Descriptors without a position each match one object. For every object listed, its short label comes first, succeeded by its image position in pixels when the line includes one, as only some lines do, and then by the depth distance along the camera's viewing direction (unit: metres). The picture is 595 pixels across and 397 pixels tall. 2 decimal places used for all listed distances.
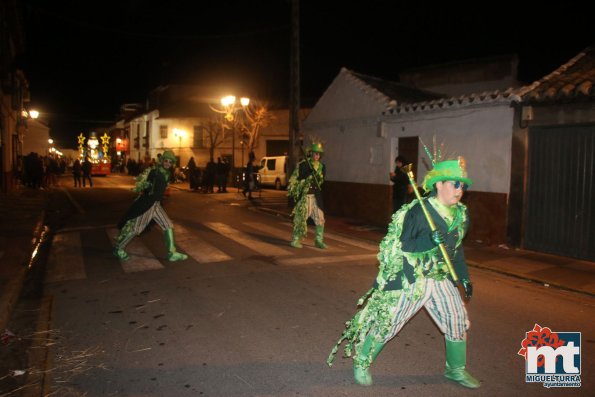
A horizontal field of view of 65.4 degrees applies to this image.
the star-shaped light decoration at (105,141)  67.46
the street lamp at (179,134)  41.97
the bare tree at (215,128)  35.44
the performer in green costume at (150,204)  7.60
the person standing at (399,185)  10.65
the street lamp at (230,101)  21.69
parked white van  27.10
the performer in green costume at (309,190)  8.88
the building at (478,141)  8.86
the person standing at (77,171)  28.16
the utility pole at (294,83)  15.95
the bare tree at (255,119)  31.59
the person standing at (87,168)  27.91
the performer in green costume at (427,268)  3.50
